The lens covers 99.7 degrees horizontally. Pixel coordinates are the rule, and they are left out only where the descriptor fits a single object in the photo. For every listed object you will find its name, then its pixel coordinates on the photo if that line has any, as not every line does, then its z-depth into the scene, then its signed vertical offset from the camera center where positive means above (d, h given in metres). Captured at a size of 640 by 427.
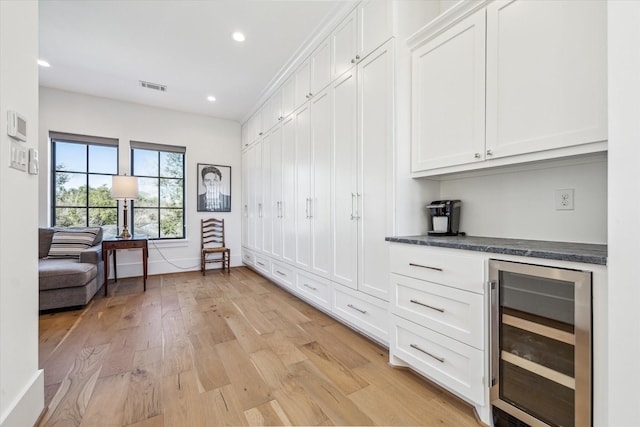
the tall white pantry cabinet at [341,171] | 1.99 +0.39
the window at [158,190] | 4.48 +0.39
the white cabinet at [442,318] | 1.32 -0.58
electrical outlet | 1.45 +0.07
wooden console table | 3.45 -0.43
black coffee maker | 1.86 -0.03
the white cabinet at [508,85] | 1.18 +0.68
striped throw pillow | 3.30 -0.37
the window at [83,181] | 3.96 +0.49
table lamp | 3.66 +0.34
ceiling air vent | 3.71 +1.79
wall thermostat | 1.11 +0.37
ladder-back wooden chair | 4.75 -0.53
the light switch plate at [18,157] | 1.15 +0.25
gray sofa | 2.73 -0.69
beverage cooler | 1.01 -0.56
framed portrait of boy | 4.91 +0.47
